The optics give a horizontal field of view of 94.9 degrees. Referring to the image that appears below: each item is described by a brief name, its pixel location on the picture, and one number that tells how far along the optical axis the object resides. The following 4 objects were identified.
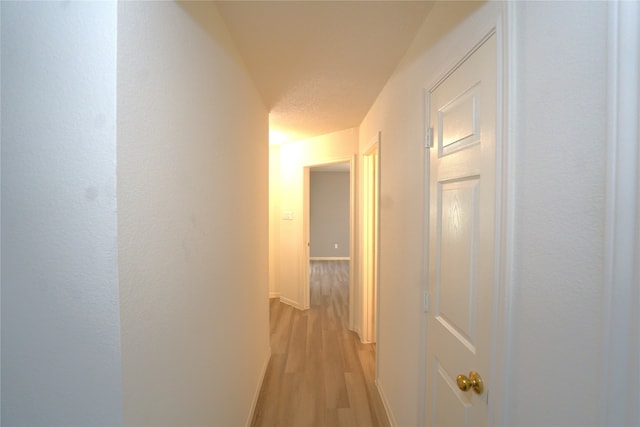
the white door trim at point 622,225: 0.49
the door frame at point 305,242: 4.36
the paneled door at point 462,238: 0.91
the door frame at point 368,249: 3.31
